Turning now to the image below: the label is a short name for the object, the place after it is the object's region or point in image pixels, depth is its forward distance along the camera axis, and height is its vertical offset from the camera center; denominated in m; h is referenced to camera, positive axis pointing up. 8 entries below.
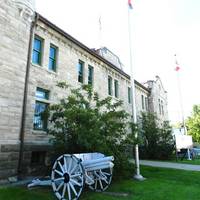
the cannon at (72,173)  6.91 -0.50
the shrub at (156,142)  20.39 +1.19
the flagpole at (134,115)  10.90 +1.97
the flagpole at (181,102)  24.21 +5.36
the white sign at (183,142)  20.88 +1.22
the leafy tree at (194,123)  45.89 +6.20
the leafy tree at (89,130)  9.28 +1.07
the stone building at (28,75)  10.41 +4.19
